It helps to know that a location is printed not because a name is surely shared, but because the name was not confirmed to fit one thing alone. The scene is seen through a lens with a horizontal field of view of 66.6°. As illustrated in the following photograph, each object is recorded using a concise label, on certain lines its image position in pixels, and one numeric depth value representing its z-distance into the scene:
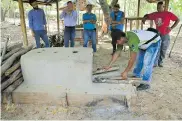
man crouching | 2.28
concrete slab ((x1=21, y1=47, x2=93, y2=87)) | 2.28
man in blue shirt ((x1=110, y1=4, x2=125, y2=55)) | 4.26
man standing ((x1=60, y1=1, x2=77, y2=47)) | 4.18
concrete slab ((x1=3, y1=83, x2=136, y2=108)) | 2.21
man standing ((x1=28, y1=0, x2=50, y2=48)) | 3.80
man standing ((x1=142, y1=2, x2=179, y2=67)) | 3.41
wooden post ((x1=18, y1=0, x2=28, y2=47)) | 3.50
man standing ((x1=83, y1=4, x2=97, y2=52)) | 4.29
